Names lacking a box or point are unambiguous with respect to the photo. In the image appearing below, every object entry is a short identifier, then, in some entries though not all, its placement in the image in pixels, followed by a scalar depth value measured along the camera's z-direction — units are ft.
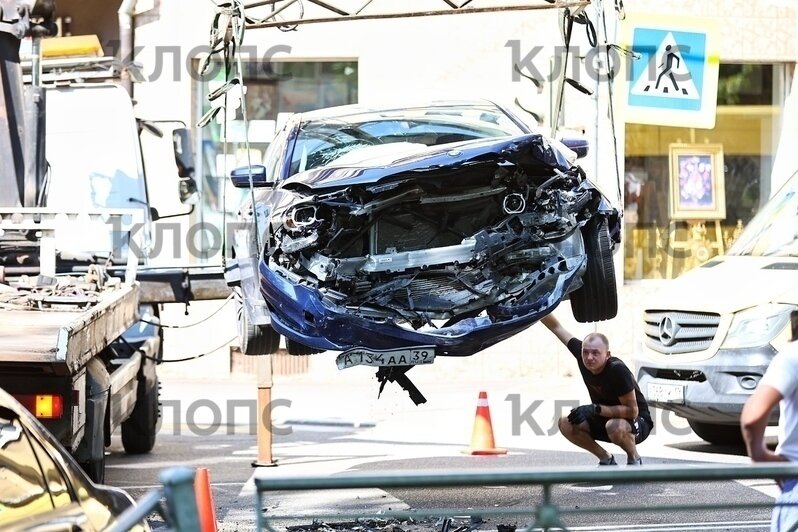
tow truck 52.93
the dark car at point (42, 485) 29.69
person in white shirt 32.92
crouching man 65.22
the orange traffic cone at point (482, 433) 74.47
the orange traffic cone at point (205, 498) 46.20
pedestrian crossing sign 98.53
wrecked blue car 53.31
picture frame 122.43
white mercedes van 69.70
